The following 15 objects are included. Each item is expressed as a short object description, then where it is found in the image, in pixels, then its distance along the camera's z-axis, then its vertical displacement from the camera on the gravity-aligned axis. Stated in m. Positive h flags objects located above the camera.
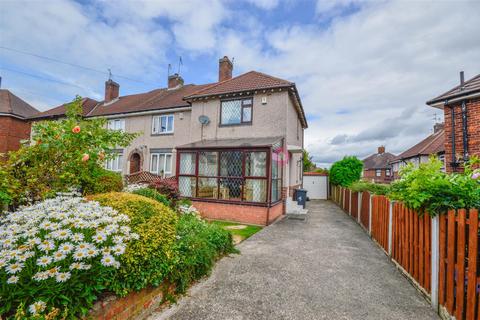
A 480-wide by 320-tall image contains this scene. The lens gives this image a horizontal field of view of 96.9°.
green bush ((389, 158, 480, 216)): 3.19 -0.20
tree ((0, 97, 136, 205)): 4.19 +0.10
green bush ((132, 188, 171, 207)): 6.94 -0.86
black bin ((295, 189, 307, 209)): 13.33 -1.46
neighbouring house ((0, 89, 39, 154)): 20.73 +4.11
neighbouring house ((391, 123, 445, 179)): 22.04 +3.43
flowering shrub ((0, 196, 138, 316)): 2.03 -0.96
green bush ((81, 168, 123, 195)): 5.62 -0.48
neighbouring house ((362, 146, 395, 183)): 46.41 +2.40
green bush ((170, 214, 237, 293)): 3.66 -1.66
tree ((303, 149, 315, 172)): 30.28 +1.36
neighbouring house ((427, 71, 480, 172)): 8.98 +2.63
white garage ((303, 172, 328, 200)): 22.09 -1.21
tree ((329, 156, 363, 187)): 18.22 +0.33
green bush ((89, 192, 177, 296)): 2.71 -1.09
